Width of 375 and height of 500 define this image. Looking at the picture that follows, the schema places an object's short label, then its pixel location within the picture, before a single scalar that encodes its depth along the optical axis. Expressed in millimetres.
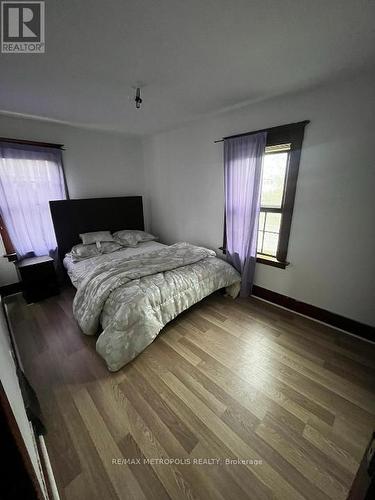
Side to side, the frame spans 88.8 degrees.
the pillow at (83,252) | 2674
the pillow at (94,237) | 2889
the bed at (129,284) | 1605
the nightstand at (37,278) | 2396
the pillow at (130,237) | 3148
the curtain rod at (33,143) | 2324
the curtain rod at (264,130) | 1869
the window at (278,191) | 1991
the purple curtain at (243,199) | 2195
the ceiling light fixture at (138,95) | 1749
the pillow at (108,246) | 2877
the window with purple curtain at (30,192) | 2416
